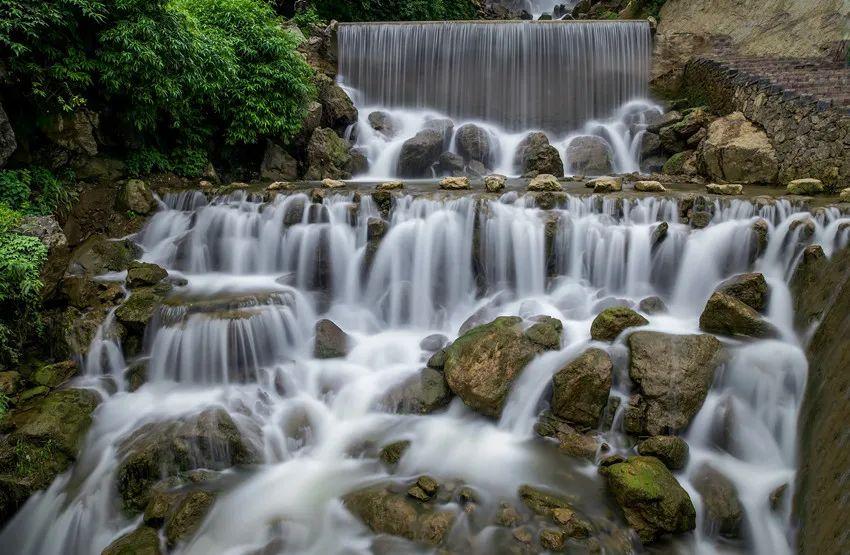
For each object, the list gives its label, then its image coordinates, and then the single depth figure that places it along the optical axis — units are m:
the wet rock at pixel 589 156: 12.81
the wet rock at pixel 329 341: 7.24
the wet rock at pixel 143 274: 7.75
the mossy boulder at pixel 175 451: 5.19
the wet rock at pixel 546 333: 6.40
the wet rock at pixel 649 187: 9.34
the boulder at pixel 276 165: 12.03
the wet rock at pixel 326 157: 12.34
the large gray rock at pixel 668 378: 5.40
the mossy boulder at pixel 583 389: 5.55
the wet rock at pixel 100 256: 8.02
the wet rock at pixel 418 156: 12.90
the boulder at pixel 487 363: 5.96
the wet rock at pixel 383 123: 14.33
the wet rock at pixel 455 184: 10.26
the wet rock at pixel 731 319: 5.97
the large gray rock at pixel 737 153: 10.29
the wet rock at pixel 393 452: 5.51
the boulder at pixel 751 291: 6.44
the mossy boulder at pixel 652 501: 4.38
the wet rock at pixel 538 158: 12.62
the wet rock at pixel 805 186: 8.65
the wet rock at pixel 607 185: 9.48
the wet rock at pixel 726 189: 8.81
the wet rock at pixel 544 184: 9.58
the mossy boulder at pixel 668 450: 5.04
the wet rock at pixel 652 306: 7.13
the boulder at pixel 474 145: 13.48
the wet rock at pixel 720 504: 4.61
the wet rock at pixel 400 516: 4.54
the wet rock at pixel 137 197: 9.45
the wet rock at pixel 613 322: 6.31
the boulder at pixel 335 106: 13.82
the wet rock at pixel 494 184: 9.73
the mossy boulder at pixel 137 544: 4.53
